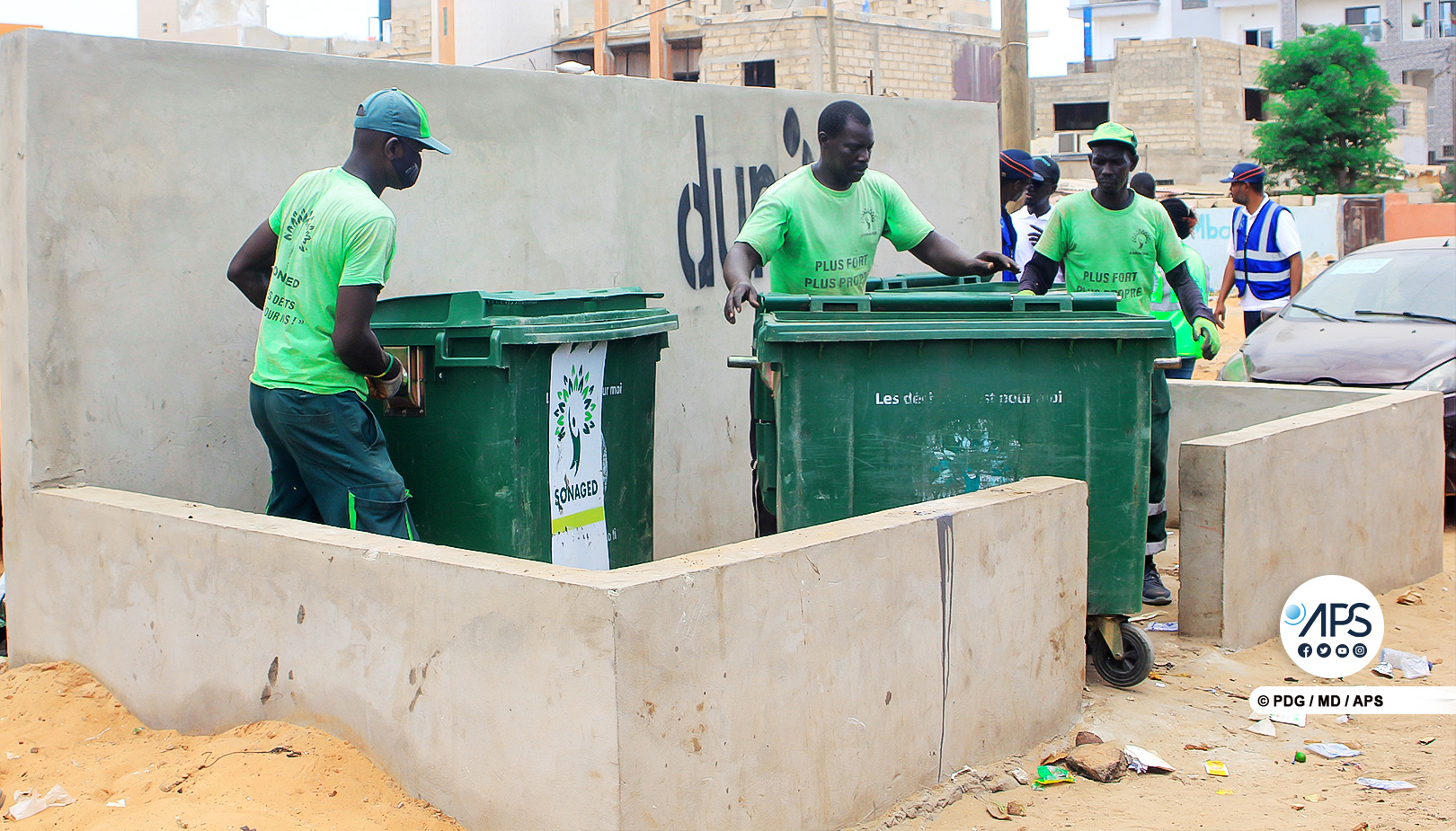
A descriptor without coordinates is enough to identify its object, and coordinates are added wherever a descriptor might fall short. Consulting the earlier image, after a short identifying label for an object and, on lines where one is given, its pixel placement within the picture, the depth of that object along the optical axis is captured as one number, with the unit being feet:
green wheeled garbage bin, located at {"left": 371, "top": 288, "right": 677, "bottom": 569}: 13.58
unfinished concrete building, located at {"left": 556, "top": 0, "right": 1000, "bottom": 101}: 109.60
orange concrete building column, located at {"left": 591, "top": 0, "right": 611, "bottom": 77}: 120.47
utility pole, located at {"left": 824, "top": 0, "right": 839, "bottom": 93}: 100.42
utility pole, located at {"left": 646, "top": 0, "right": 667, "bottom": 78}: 116.88
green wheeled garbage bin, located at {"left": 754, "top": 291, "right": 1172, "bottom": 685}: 12.91
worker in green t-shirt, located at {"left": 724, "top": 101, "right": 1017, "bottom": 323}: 15.44
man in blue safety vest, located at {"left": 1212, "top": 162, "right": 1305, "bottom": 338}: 27.91
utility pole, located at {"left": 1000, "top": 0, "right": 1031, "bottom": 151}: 31.83
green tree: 109.50
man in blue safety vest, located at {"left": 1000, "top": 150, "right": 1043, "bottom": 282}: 26.14
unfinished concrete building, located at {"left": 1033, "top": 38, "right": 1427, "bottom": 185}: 130.72
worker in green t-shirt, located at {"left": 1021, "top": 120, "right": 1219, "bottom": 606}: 17.72
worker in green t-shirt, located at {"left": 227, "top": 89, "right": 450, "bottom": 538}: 12.21
